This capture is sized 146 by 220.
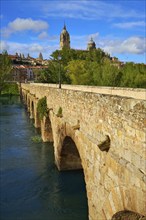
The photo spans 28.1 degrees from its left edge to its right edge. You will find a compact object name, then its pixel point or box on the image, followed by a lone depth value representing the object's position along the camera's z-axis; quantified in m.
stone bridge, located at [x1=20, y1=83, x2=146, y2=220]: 5.29
